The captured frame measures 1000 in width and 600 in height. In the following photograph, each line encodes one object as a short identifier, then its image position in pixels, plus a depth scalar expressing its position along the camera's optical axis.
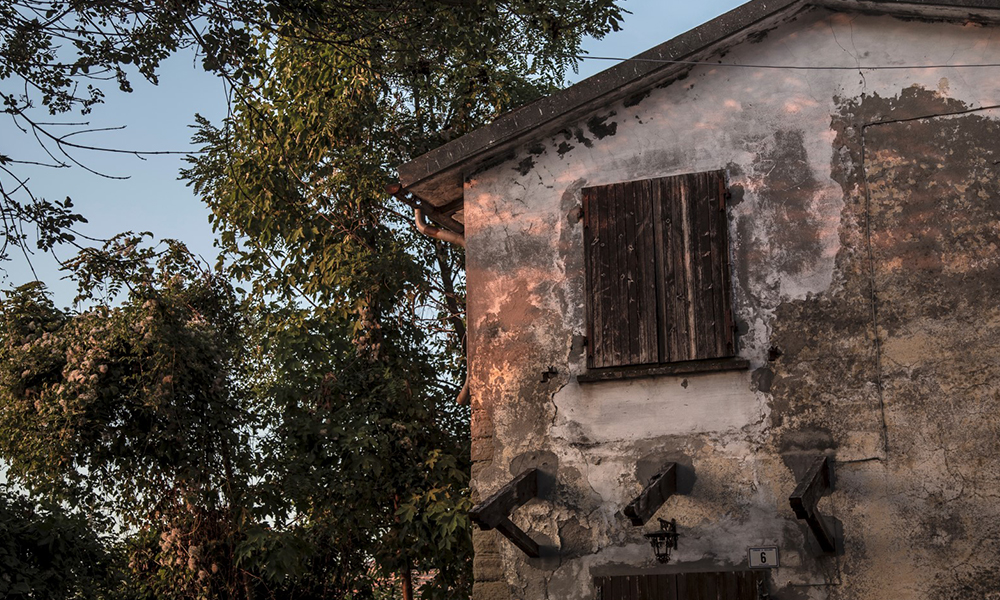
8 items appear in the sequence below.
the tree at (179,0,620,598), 13.24
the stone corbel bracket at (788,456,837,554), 7.07
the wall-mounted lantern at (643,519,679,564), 8.23
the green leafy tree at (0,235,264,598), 13.86
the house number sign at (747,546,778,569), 7.95
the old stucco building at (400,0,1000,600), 7.83
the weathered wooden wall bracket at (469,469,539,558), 7.90
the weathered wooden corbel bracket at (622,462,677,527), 7.46
